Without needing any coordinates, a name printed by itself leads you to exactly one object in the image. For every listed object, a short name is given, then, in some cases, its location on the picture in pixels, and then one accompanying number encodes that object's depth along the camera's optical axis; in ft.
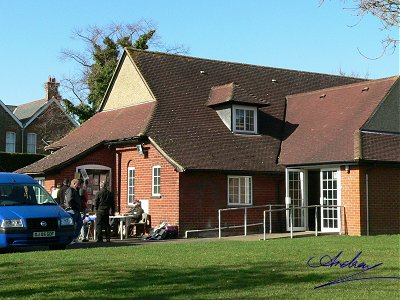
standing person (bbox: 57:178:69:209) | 75.05
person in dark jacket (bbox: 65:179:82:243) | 65.51
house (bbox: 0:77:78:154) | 195.42
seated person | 80.98
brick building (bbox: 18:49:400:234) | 79.87
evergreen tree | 149.59
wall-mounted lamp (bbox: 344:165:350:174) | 76.64
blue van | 54.19
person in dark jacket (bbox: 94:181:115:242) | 68.59
